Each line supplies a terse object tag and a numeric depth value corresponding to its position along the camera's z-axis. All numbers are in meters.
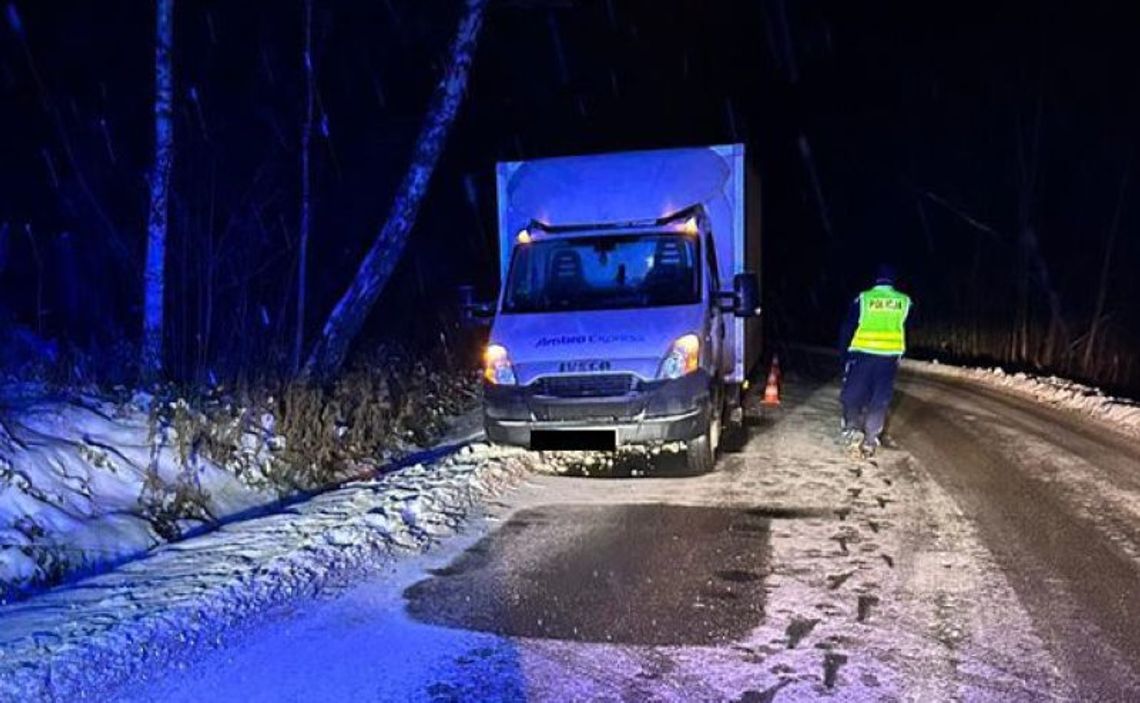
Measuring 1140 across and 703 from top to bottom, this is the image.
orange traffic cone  12.42
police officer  8.95
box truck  7.64
